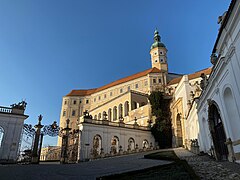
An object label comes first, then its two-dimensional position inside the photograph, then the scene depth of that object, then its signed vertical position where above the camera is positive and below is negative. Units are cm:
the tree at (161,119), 3581 +635
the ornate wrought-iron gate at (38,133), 1823 +216
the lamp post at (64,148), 1927 +55
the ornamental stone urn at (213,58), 1385 +641
